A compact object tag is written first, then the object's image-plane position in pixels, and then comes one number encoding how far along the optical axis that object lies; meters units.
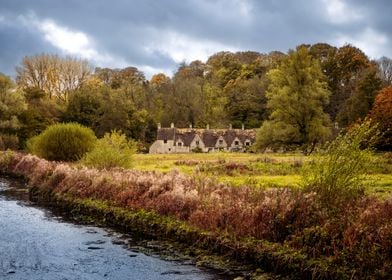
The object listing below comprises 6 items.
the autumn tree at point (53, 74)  89.25
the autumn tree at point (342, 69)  94.12
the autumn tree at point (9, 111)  68.25
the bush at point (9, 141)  67.81
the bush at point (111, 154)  30.78
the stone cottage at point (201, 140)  97.00
